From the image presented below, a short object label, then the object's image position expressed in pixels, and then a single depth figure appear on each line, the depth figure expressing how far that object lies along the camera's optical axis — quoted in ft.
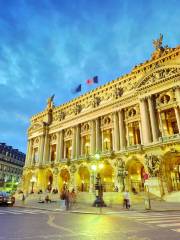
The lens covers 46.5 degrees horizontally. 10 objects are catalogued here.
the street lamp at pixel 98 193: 71.56
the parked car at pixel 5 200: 72.18
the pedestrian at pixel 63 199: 71.07
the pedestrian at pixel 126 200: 67.14
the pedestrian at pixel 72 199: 75.25
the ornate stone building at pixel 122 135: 105.09
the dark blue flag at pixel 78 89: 156.56
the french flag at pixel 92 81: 146.62
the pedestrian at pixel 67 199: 66.85
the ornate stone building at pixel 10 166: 257.75
